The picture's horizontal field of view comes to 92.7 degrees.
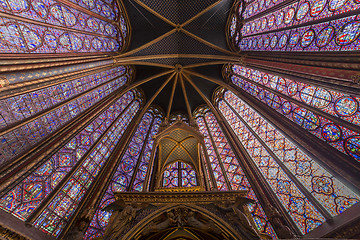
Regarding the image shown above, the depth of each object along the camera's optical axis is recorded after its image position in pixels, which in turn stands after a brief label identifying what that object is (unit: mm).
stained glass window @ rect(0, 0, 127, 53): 4777
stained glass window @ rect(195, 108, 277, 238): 5866
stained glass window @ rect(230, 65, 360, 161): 4812
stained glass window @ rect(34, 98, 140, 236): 4988
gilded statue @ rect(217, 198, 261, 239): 3708
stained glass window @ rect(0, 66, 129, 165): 4629
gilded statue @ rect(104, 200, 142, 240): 3705
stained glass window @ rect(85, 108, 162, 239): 5970
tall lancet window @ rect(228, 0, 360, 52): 4697
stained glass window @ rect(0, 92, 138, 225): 4609
